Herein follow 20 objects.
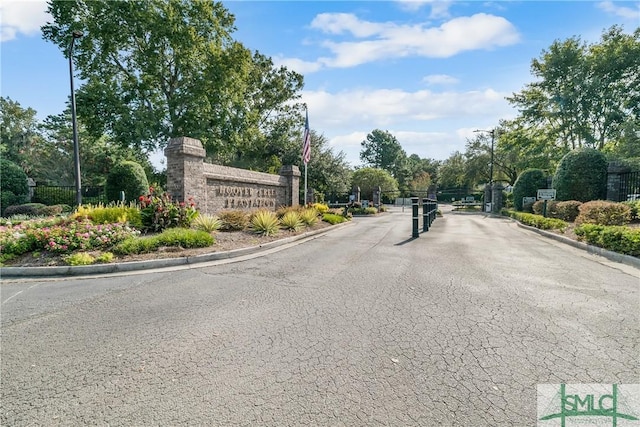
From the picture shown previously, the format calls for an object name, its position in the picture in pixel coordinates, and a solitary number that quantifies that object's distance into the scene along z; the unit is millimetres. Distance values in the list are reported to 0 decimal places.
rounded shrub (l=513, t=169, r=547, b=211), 22031
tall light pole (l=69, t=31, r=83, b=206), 14679
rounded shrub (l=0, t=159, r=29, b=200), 18453
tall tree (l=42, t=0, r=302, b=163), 20531
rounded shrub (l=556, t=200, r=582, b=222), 12992
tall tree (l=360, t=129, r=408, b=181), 82188
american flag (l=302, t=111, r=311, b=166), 16155
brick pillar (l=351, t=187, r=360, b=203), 30312
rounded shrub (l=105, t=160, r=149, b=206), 17016
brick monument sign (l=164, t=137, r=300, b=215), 10375
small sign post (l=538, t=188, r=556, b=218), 13844
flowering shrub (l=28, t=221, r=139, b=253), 7066
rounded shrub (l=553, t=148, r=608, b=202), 14516
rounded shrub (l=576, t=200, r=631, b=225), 9289
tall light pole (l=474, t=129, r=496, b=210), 35097
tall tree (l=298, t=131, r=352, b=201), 26828
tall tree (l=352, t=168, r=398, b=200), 42594
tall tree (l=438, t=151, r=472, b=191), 42303
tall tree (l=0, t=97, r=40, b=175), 35844
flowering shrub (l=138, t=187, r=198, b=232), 9062
